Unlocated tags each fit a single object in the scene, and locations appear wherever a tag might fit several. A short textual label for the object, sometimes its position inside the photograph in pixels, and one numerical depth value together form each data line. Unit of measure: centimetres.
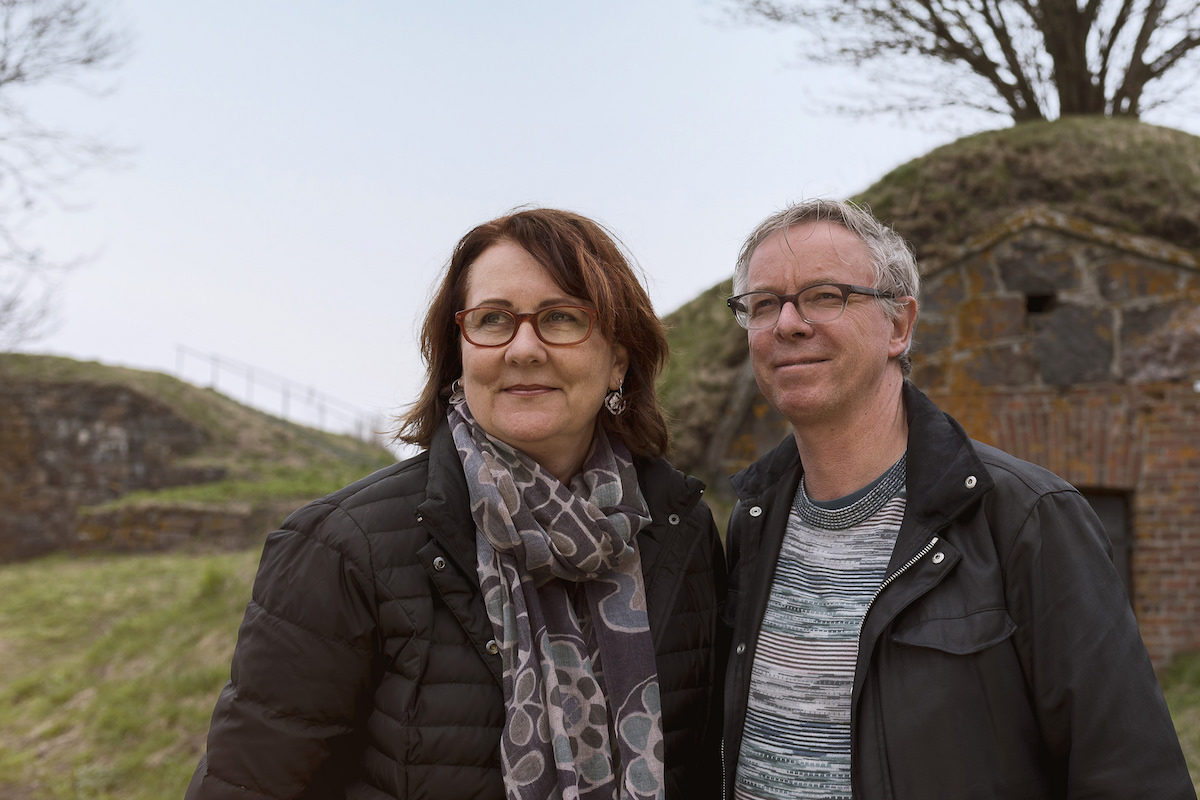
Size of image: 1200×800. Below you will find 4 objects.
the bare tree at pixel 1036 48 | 969
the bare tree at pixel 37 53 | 1082
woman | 196
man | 185
